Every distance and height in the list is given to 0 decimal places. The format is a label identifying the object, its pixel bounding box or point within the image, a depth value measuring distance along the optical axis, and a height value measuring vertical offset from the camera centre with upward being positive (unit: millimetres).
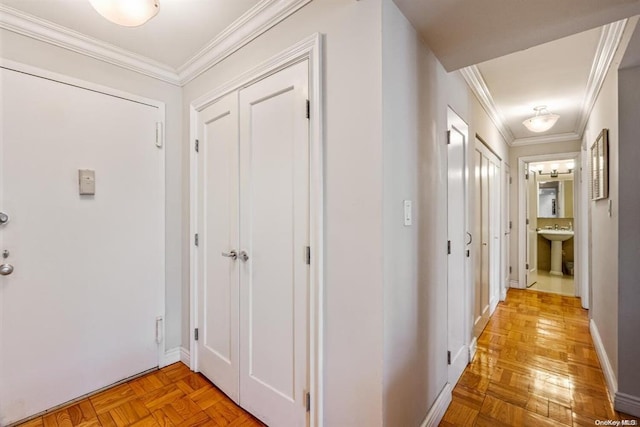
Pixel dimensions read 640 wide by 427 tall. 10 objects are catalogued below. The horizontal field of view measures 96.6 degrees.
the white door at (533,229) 5125 -299
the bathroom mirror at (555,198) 5547 +292
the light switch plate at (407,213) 1315 +0
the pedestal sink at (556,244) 5291 -599
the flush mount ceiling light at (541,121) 2945 +968
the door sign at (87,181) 1802 +204
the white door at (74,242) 1604 -187
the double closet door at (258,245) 1425 -190
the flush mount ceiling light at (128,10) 1201 +878
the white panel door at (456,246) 1927 -240
